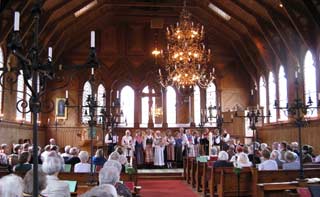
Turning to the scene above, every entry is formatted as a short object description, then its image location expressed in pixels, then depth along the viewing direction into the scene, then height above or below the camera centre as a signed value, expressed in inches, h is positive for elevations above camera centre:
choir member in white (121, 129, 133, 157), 601.4 -26.9
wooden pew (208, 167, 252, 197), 309.6 -48.2
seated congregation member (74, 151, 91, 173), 297.3 -31.6
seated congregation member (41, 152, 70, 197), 140.0 -20.6
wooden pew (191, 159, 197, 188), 449.7 -58.6
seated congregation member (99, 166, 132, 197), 138.6 -18.4
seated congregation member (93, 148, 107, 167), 329.7 -29.4
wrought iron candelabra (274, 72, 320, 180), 258.8 +12.4
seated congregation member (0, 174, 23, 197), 131.1 -21.4
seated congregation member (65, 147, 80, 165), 348.5 -30.2
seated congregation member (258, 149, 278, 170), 308.7 -33.1
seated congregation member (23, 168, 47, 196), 115.6 -17.9
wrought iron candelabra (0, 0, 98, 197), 108.8 +21.0
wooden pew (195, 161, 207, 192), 412.2 -55.3
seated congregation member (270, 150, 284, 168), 331.3 -28.7
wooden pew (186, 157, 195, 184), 487.6 -57.2
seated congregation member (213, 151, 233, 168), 344.6 -34.0
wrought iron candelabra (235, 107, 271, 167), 360.3 +7.3
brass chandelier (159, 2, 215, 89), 465.7 +91.5
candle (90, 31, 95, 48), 162.2 +38.7
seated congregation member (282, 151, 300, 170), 304.0 -30.5
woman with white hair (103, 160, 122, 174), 163.5 -16.8
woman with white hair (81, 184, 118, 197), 90.4 -16.2
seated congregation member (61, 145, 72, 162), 367.6 -29.7
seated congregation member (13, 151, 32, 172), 218.8 -19.3
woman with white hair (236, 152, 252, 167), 333.1 -31.5
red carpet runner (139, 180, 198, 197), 398.6 -74.2
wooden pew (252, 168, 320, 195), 285.1 -39.0
